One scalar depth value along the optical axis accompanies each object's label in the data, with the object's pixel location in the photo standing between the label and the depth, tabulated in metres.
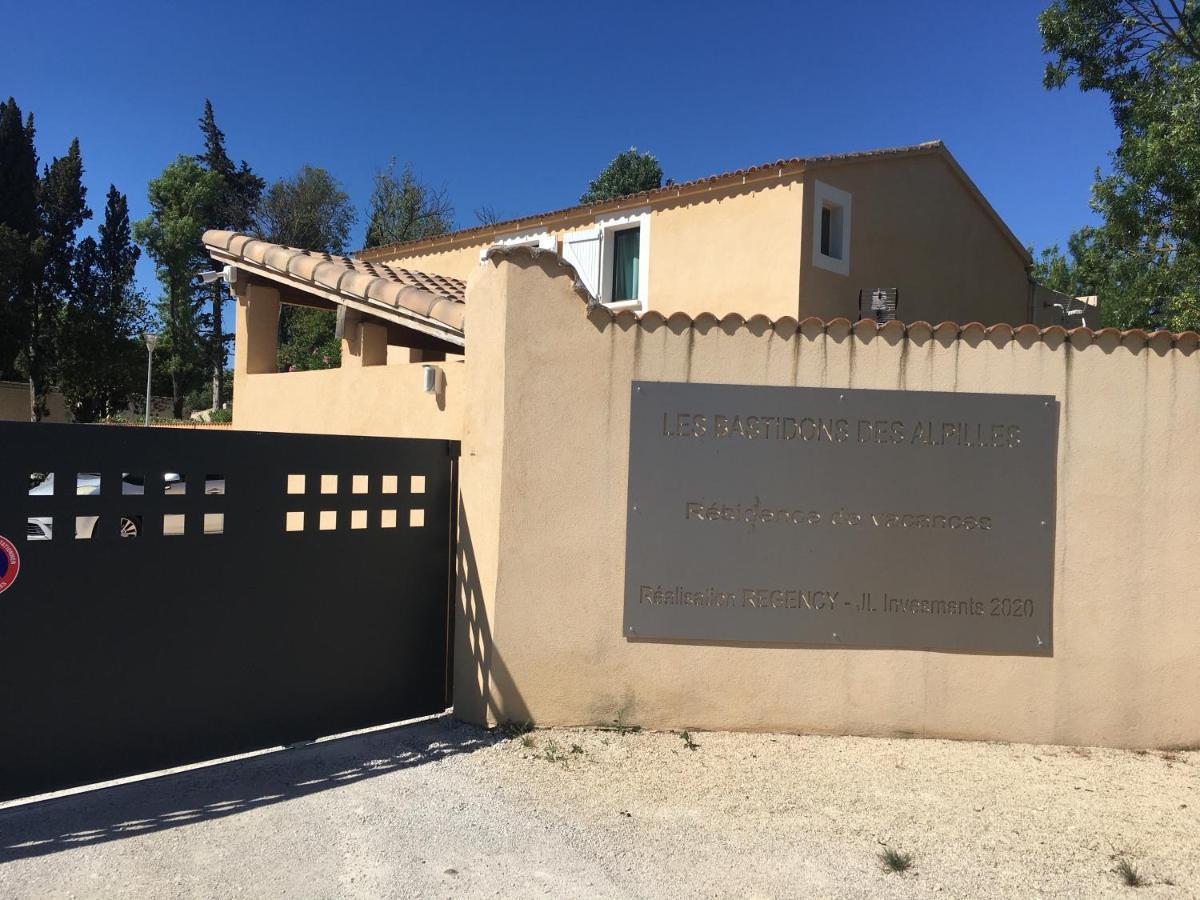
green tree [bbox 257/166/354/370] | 41.72
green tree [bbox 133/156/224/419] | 37.78
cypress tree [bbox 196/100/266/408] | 39.19
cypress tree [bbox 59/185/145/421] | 31.84
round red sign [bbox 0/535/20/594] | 4.02
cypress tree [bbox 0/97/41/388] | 30.89
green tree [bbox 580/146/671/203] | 37.97
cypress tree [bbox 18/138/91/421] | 31.88
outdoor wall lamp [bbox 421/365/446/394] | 6.71
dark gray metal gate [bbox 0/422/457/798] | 4.11
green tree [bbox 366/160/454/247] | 36.56
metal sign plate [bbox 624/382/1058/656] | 5.32
